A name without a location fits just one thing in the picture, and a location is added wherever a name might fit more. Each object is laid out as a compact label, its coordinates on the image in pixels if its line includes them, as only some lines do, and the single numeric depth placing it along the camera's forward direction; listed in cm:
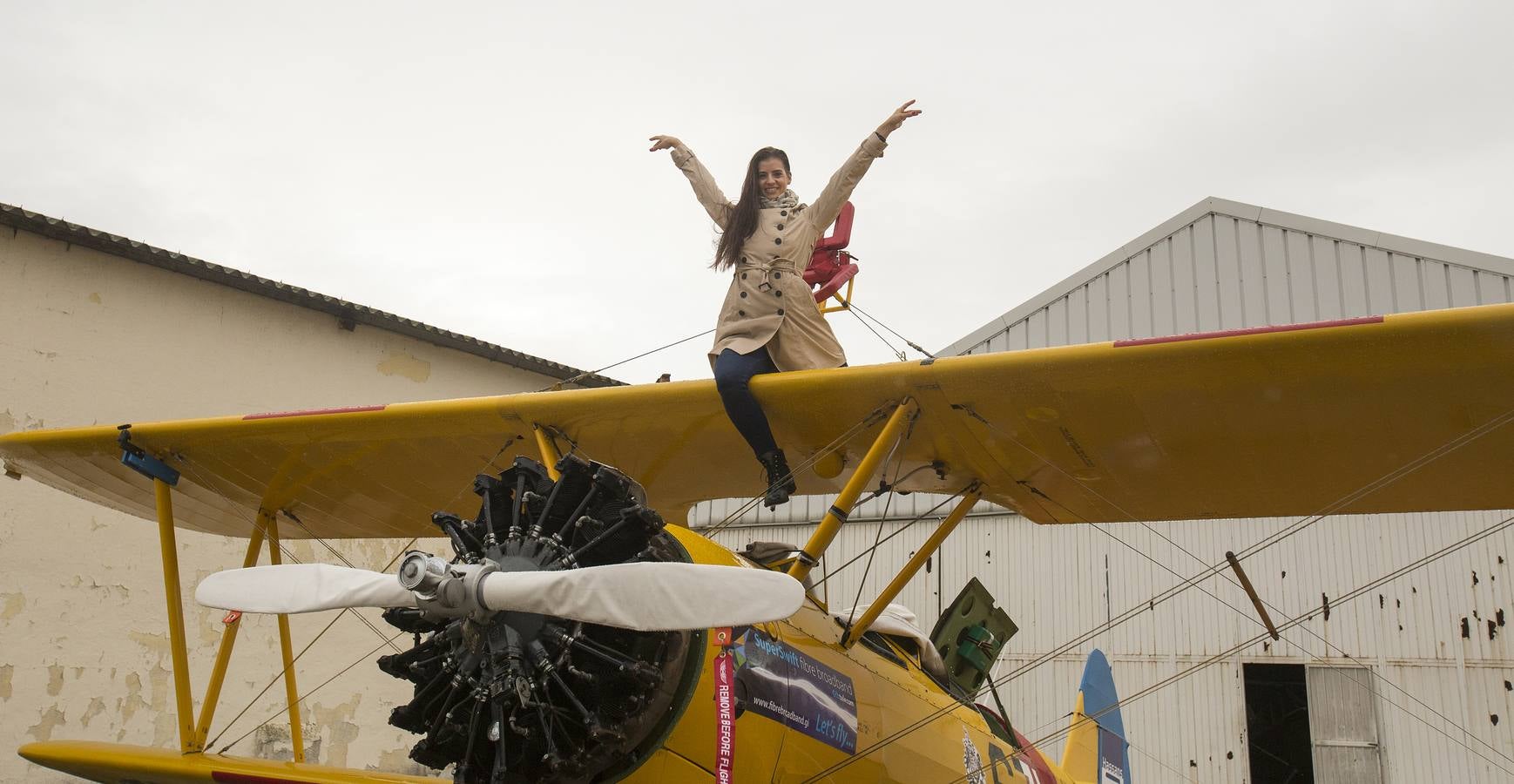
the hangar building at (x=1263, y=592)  938
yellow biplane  336
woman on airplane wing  464
